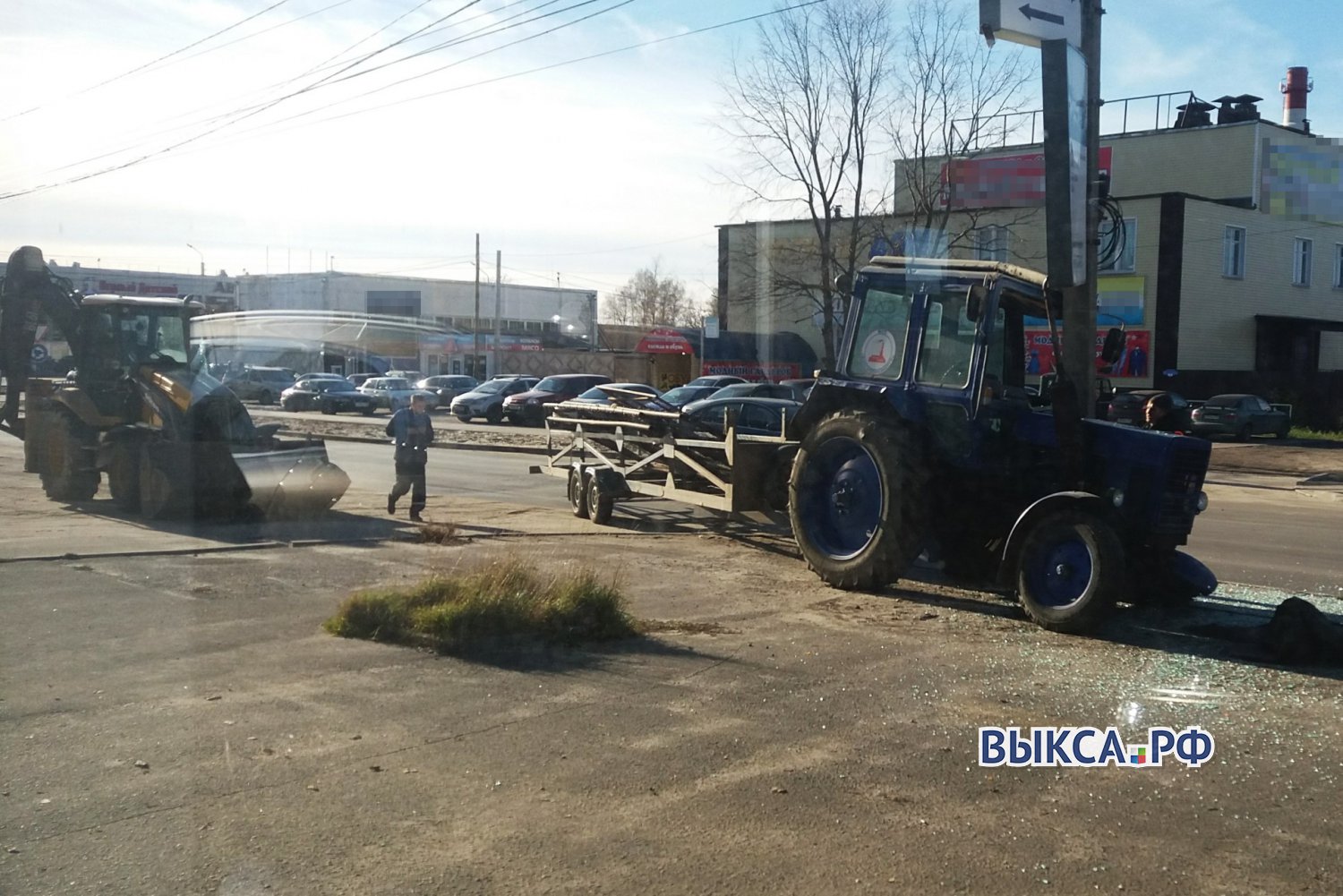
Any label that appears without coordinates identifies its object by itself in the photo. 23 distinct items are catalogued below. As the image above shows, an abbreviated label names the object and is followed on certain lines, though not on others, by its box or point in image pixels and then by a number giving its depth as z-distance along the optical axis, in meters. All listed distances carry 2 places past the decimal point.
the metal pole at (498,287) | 59.69
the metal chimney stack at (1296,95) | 34.09
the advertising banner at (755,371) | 46.91
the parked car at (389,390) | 47.97
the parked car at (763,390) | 28.19
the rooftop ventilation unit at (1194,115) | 44.75
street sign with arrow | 12.30
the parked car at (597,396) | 24.19
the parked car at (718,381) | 36.50
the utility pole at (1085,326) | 11.92
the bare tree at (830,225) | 34.22
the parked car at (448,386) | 51.25
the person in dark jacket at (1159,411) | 11.03
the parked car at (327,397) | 47.16
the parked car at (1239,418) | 34.22
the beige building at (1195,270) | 38.66
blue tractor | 9.02
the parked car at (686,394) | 33.78
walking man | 15.52
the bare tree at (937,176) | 31.94
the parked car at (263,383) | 50.70
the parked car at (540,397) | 40.31
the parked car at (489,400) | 41.91
